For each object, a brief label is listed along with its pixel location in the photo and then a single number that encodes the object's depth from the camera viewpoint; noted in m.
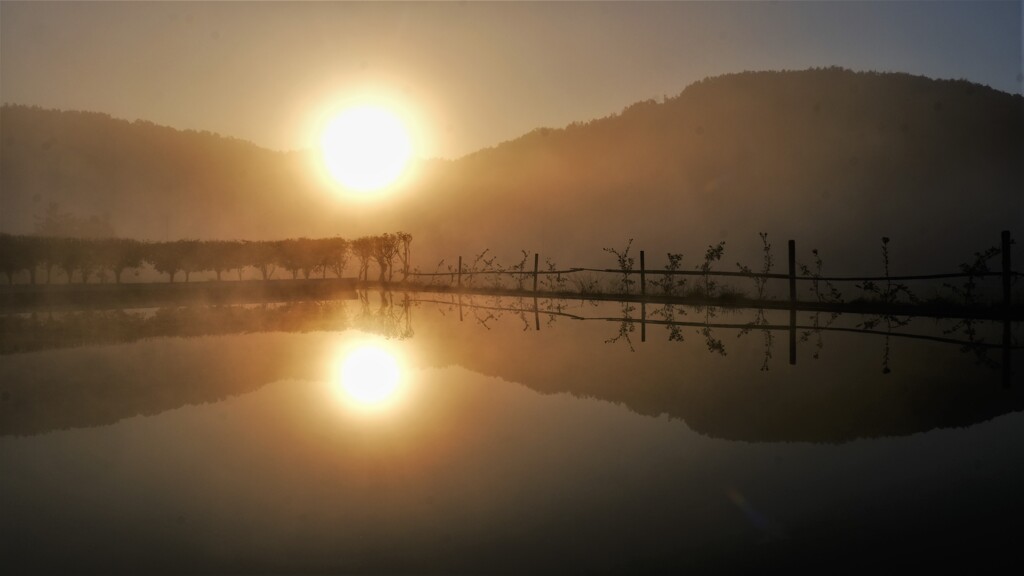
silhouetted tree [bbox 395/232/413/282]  41.88
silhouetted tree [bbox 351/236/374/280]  47.94
